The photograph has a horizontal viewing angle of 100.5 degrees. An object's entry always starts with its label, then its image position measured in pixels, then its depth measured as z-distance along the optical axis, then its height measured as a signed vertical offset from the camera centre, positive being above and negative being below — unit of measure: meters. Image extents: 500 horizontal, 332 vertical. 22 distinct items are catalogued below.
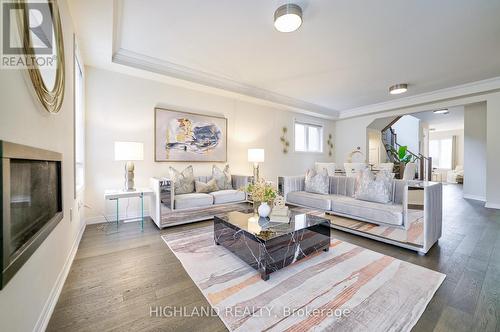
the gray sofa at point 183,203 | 3.14 -0.65
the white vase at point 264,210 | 2.40 -0.53
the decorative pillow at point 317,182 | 3.72 -0.33
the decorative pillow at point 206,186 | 3.82 -0.43
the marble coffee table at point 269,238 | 1.88 -0.76
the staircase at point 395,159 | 8.12 +0.23
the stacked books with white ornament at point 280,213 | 2.31 -0.56
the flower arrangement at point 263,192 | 2.38 -0.33
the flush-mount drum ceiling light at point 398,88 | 4.47 +1.65
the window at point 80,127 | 2.87 +0.55
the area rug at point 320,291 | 1.37 -1.02
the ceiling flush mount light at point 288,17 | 2.16 +1.56
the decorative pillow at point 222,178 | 4.12 -0.28
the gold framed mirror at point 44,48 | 1.05 +0.71
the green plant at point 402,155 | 7.92 +0.34
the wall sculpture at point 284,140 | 6.01 +0.70
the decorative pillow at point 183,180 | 3.63 -0.29
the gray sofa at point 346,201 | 2.59 -0.57
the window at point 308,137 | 6.52 +0.87
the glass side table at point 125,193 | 2.95 -0.43
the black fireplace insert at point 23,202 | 0.84 -0.21
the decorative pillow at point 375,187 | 2.91 -0.34
